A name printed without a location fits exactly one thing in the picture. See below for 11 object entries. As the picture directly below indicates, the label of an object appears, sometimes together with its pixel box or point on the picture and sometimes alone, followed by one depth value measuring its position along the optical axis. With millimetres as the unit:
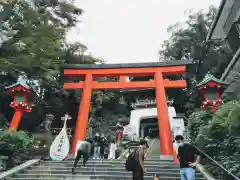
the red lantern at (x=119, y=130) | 16278
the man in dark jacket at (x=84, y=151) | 7484
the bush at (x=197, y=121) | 8648
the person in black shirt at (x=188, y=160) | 4438
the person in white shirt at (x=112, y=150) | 11078
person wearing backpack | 4541
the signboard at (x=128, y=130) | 17828
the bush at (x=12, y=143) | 8672
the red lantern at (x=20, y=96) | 11367
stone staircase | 7289
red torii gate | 10977
